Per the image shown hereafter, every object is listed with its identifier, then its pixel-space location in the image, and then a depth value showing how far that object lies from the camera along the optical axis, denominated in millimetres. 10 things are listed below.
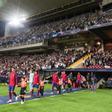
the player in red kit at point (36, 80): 9225
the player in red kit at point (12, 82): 7912
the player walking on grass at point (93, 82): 12292
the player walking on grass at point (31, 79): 9551
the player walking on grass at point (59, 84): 10398
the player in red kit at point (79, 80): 13320
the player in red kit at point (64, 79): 11496
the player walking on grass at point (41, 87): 9167
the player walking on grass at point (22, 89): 7446
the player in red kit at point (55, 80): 10588
